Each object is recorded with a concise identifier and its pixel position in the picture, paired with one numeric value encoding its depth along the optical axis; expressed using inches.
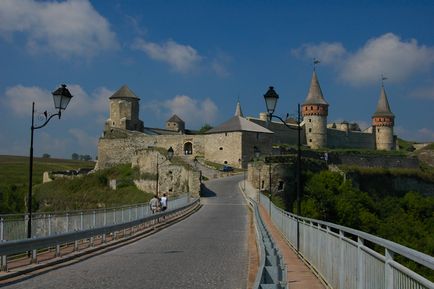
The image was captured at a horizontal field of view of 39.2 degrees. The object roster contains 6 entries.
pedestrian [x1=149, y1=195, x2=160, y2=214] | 1174.3
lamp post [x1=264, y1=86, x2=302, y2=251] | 763.4
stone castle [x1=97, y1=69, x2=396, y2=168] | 3186.5
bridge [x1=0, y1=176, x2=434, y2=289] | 281.4
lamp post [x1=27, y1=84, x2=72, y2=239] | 684.9
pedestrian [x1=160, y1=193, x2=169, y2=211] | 1251.1
